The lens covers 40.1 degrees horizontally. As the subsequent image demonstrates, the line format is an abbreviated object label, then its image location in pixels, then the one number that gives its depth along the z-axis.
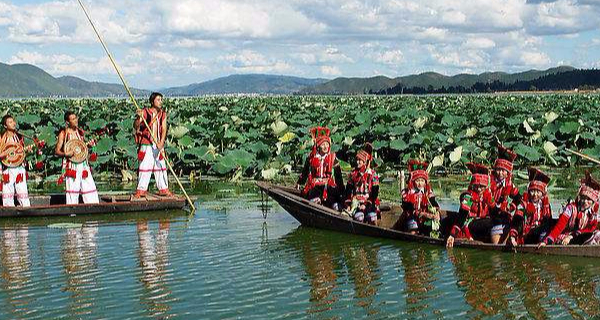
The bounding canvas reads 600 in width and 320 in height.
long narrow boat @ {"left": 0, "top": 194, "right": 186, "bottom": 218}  11.41
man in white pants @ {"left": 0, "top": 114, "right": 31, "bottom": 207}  11.25
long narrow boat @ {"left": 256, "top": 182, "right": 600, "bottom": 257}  8.48
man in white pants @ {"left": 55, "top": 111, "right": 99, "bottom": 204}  11.30
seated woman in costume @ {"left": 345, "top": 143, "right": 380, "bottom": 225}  10.12
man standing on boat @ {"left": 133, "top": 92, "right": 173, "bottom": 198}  12.02
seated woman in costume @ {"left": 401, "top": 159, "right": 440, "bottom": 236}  9.38
